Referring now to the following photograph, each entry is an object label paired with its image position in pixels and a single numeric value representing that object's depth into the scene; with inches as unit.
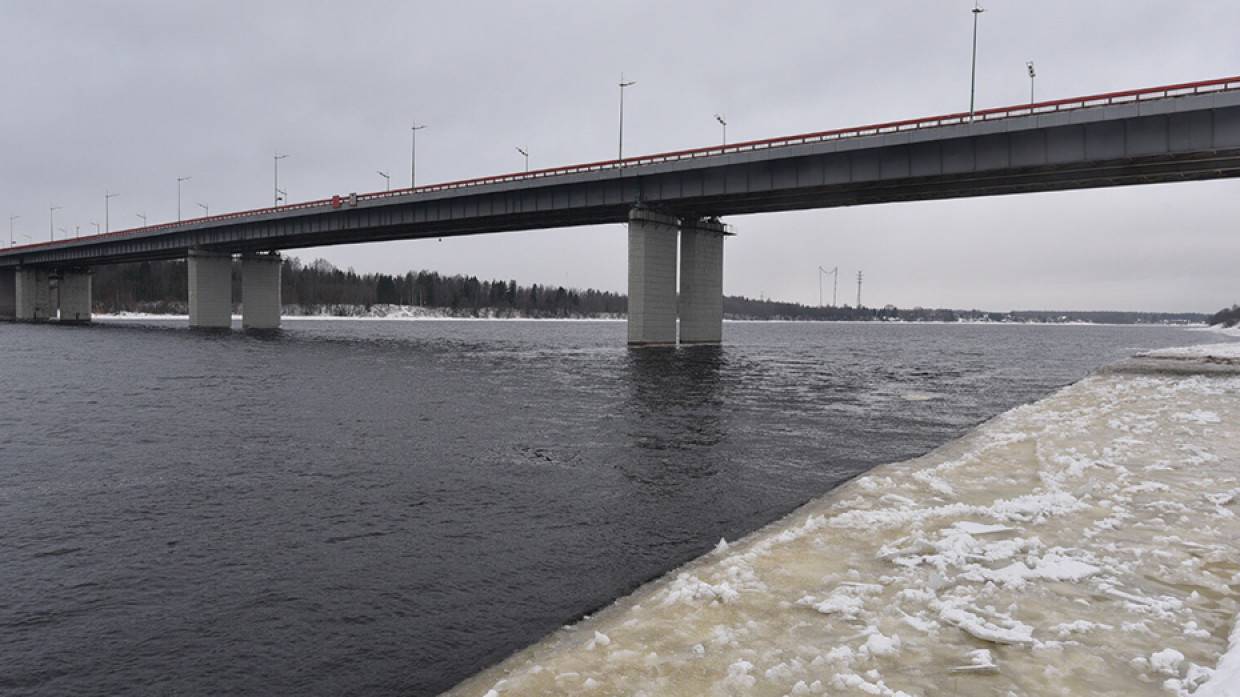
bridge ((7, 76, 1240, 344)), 1549.0
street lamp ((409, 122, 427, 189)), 3302.2
